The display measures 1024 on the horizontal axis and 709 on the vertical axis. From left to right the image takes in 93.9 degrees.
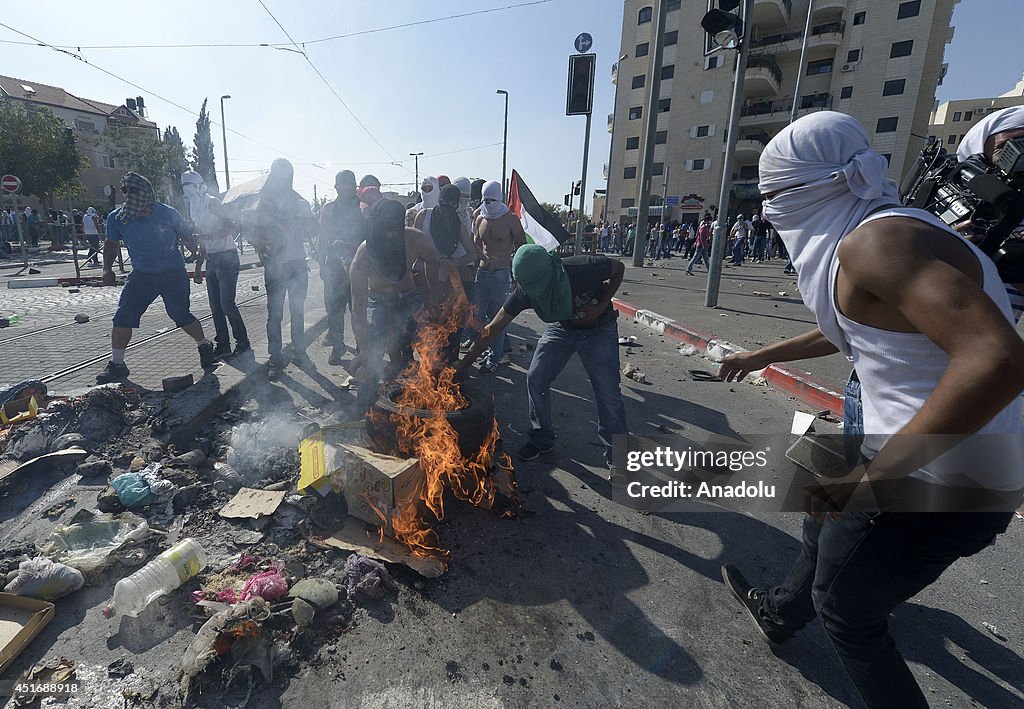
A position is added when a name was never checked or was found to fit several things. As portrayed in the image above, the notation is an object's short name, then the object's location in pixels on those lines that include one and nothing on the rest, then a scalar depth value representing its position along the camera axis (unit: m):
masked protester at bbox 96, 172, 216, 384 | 5.12
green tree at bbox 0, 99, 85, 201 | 24.80
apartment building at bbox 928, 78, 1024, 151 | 60.06
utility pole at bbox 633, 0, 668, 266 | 12.35
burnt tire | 3.27
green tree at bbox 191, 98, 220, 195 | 43.42
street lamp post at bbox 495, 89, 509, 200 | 37.46
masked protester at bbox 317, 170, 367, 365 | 6.43
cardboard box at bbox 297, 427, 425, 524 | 2.82
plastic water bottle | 2.30
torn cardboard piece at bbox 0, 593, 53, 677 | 2.03
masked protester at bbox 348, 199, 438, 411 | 4.71
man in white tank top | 1.16
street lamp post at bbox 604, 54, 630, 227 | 47.17
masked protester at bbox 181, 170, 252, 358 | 5.84
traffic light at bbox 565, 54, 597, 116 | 9.62
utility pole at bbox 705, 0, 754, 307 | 8.16
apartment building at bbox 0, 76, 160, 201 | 42.00
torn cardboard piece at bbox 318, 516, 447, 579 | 2.65
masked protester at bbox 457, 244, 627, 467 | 3.56
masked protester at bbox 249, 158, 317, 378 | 5.75
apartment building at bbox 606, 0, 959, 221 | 34.53
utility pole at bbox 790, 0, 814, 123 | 17.59
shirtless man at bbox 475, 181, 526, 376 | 6.28
